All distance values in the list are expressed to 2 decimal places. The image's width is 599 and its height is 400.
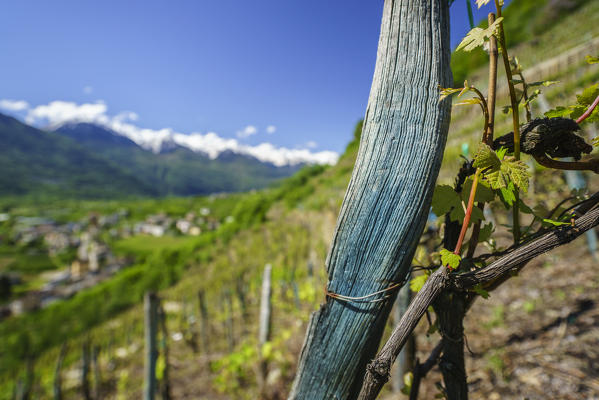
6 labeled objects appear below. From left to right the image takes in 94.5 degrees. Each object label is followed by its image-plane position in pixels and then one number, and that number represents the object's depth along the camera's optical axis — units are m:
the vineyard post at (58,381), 2.84
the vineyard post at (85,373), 3.33
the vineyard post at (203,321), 4.57
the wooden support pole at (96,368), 3.78
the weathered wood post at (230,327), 4.21
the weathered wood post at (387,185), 0.58
